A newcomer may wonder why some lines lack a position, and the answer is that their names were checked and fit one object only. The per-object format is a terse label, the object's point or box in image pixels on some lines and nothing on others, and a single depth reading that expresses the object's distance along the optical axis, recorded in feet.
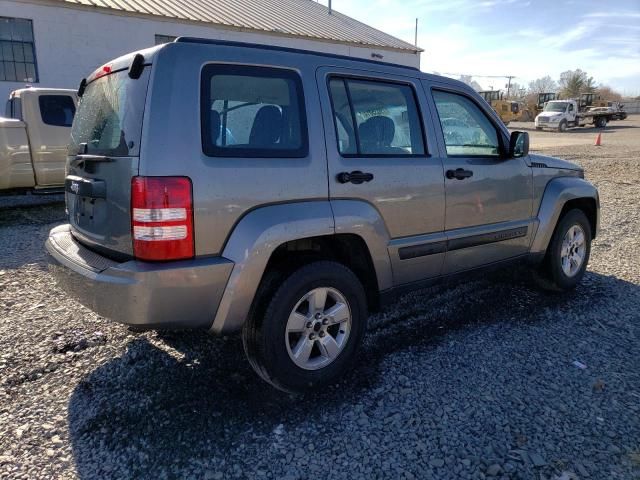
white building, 49.24
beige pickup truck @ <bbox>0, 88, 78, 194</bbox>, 26.07
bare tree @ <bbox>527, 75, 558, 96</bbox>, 354.37
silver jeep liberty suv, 8.11
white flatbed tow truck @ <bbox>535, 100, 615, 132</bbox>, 119.44
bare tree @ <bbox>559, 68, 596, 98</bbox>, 214.48
